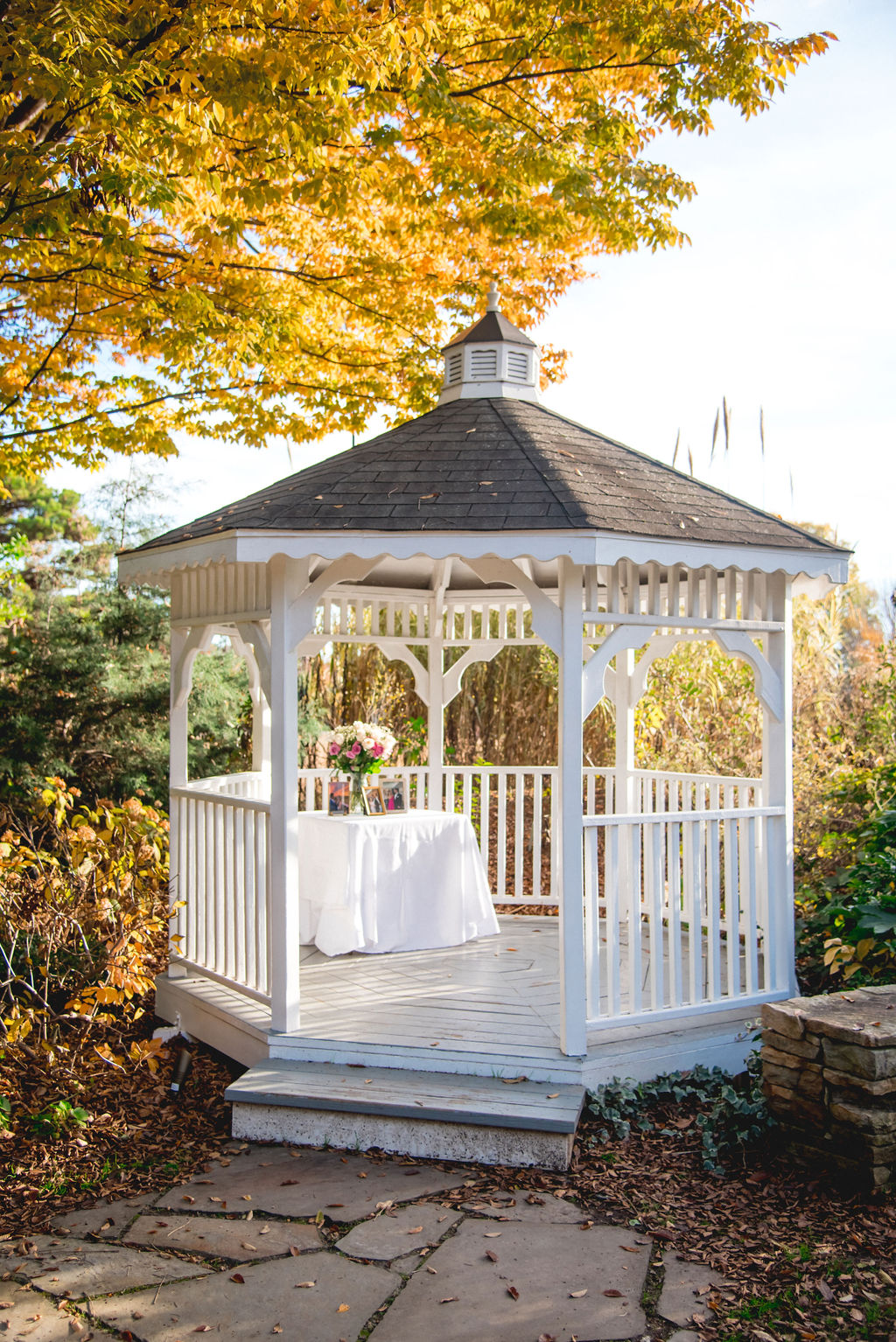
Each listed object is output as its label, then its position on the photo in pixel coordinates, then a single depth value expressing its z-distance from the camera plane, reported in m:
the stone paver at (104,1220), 3.53
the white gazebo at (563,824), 4.38
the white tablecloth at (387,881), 6.16
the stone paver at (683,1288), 2.99
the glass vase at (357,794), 6.58
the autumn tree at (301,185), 4.62
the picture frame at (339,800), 6.62
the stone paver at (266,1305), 2.94
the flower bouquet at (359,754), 6.55
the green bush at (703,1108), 4.13
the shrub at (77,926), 4.82
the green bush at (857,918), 4.77
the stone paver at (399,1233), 3.37
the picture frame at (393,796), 6.68
